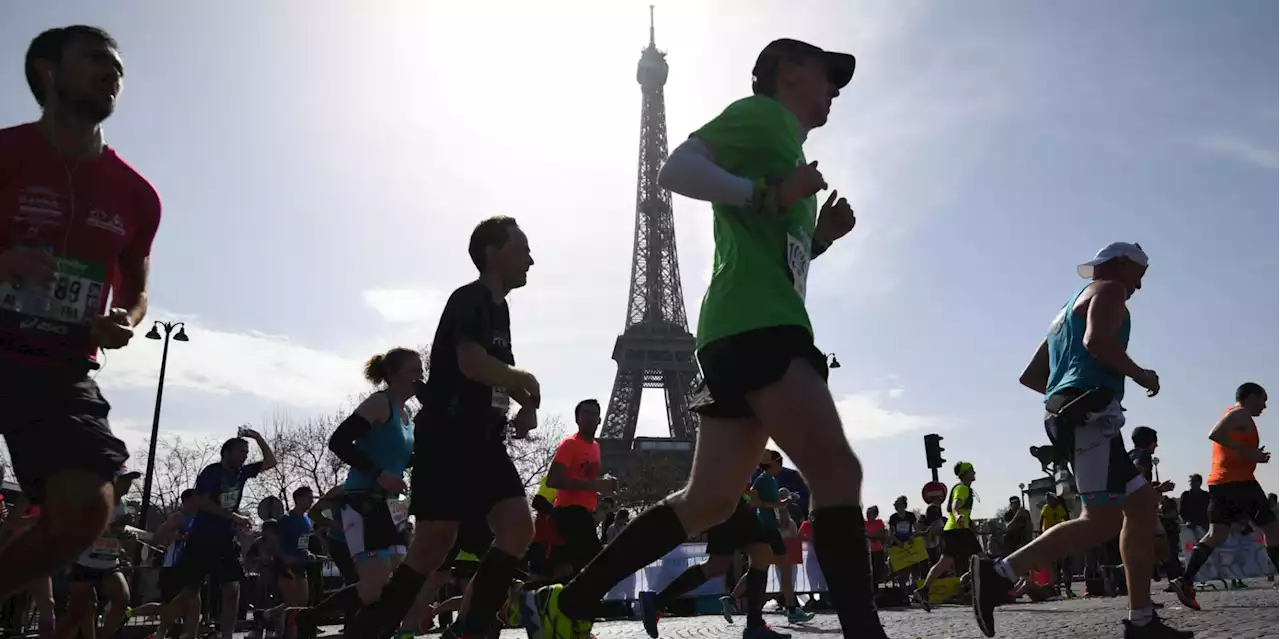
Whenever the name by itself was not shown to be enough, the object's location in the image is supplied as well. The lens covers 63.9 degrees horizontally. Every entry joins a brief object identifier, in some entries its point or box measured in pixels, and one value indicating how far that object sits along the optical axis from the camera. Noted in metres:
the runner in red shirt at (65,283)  2.72
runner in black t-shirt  4.25
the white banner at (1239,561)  14.77
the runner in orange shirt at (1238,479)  7.84
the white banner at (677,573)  14.60
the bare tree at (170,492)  46.47
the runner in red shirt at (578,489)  7.02
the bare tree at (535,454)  43.16
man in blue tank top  4.67
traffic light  21.61
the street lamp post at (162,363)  26.31
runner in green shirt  2.83
